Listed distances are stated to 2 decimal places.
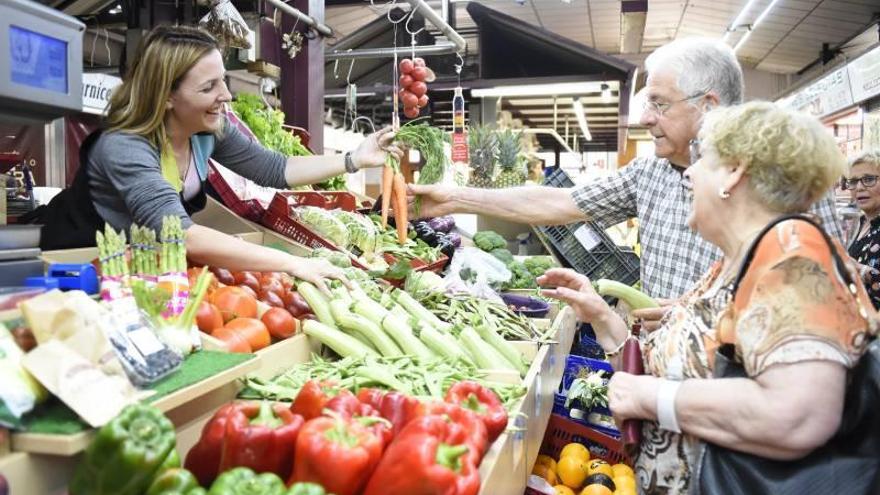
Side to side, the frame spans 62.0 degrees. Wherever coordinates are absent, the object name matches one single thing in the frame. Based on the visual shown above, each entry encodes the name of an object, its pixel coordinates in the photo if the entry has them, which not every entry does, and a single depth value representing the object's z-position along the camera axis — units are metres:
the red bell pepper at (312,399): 1.74
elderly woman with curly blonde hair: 1.56
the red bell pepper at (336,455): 1.44
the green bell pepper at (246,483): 1.36
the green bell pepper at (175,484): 1.39
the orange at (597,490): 3.06
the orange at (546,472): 3.29
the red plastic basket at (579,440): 3.38
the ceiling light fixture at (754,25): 12.36
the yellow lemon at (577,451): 3.33
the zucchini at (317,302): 2.75
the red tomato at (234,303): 2.49
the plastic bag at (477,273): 3.93
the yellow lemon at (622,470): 3.22
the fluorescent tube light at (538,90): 10.59
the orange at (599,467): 3.21
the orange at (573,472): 3.23
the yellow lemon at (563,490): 3.10
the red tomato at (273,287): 2.91
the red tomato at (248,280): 2.90
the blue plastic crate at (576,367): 3.86
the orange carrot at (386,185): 3.61
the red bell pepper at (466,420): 1.66
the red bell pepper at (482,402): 1.83
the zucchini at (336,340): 2.54
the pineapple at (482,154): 6.26
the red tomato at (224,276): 2.90
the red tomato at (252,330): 2.32
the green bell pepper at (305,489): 1.34
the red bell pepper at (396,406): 1.74
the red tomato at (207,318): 2.27
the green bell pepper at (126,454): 1.30
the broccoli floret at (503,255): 5.47
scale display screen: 1.34
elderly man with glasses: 2.73
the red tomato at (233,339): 2.20
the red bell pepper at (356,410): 1.60
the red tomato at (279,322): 2.55
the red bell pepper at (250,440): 1.52
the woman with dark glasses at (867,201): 5.47
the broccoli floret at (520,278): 4.99
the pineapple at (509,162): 6.22
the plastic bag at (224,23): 4.61
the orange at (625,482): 3.15
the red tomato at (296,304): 2.88
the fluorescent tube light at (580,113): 14.46
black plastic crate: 5.37
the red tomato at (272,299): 2.84
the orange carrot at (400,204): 3.68
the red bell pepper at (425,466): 1.43
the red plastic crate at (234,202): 3.77
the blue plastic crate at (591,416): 3.49
